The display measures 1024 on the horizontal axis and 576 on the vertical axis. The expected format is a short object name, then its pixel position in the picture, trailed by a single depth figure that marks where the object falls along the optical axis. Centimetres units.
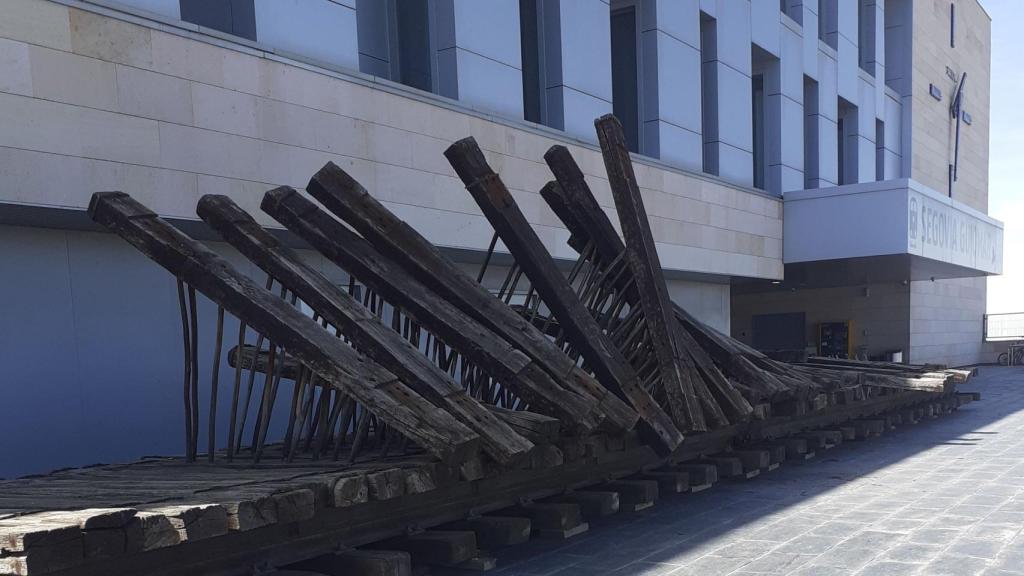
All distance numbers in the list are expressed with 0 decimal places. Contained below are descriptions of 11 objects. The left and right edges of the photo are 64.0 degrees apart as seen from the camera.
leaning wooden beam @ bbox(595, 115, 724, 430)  652
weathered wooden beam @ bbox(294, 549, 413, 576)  422
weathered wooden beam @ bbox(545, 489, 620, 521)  604
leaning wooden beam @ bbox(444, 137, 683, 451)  602
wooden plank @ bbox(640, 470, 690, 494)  703
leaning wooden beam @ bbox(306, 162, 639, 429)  550
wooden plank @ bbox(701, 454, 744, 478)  775
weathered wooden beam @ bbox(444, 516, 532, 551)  521
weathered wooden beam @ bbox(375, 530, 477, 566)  469
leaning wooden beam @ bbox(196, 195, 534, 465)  456
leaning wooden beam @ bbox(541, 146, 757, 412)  709
